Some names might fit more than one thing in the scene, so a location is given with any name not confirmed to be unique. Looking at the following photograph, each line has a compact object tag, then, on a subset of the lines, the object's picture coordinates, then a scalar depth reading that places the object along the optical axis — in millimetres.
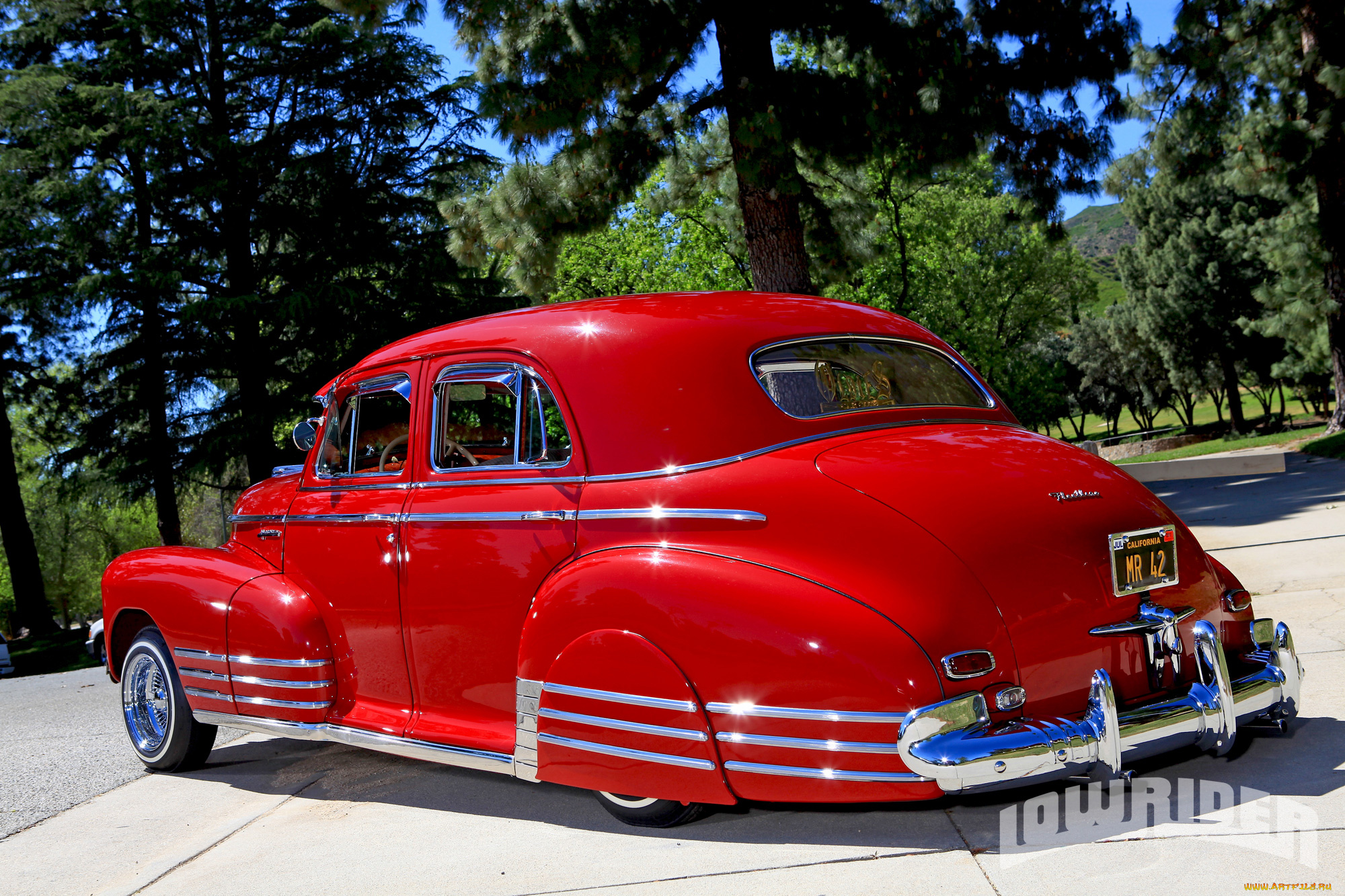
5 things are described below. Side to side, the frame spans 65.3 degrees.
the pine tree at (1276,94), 16375
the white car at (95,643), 12422
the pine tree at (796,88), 10508
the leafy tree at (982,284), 33562
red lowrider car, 3211
